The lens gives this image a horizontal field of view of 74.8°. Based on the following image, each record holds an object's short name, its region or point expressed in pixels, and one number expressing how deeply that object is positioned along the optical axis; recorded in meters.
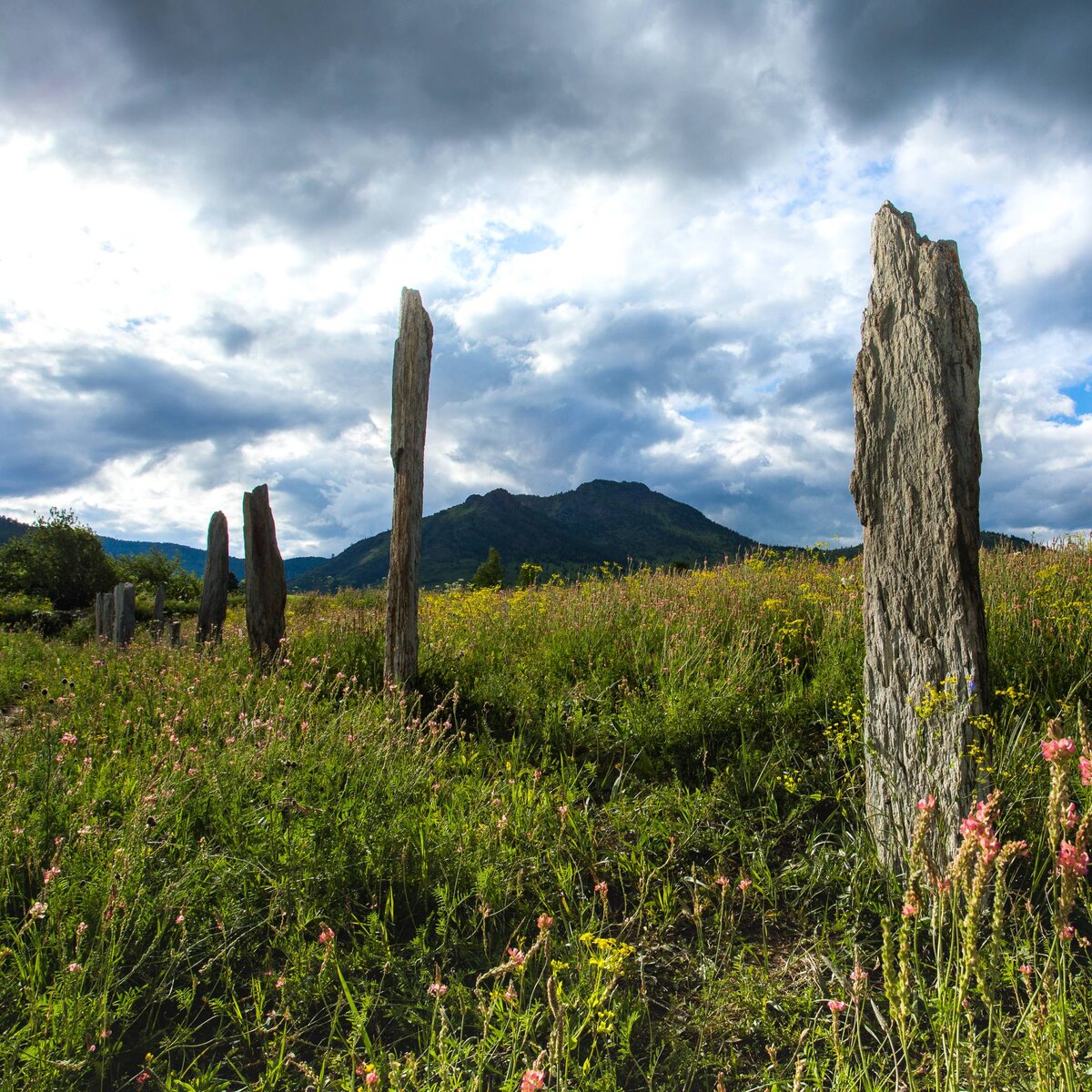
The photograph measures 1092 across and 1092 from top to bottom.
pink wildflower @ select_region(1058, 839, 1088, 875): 1.46
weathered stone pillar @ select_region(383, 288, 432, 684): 6.64
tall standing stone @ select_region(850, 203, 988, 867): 3.38
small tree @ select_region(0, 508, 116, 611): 36.31
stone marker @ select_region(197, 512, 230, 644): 9.64
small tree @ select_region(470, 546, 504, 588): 33.03
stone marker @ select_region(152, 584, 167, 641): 16.59
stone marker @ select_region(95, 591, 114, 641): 15.11
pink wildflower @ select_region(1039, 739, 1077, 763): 1.57
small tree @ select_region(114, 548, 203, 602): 36.16
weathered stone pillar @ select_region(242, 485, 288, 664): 7.84
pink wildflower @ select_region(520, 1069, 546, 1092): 1.49
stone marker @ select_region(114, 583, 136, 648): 11.53
